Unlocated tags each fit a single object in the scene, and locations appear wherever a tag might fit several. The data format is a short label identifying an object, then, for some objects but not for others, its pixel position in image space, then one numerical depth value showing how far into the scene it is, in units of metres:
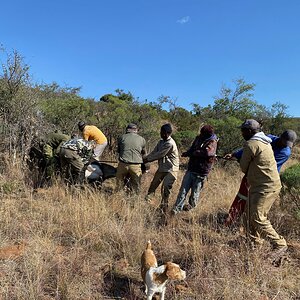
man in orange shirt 7.21
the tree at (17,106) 7.37
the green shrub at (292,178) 5.20
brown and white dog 2.90
